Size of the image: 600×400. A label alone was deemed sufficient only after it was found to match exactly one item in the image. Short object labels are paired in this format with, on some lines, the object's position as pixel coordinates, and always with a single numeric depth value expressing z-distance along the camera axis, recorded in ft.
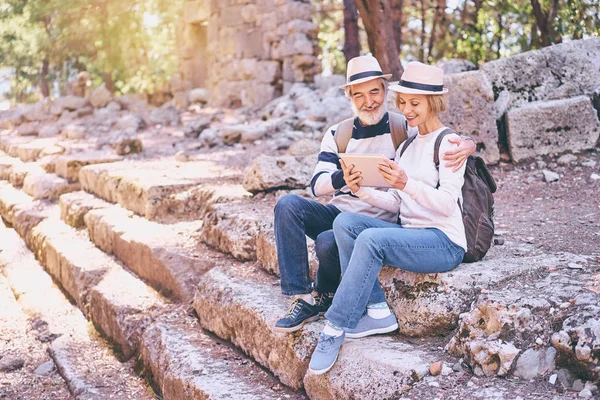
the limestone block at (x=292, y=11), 46.52
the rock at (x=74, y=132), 45.91
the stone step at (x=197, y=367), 13.05
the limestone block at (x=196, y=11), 53.26
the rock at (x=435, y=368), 10.72
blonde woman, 11.55
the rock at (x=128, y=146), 35.06
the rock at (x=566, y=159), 22.16
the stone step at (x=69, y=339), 16.34
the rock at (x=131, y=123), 46.52
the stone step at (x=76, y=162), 32.65
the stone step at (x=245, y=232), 17.03
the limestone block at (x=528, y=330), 10.16
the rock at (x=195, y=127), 39.34
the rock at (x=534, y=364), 10.25
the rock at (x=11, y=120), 56.95
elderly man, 13.14
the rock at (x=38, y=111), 56.80
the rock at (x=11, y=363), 18.08
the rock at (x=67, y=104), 56.70
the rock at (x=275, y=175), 21.36
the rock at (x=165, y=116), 47.06
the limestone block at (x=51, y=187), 32.19
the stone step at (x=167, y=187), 23.18
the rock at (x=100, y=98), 56.70
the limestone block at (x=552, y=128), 22.52
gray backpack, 12.16
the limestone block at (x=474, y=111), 22.86
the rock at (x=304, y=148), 25.90
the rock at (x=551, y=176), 21.16
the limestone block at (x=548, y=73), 24.07
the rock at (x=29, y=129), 51.60
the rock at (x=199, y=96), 52.47
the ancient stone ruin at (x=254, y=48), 46.70
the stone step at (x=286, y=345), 10.96
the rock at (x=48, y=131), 49.42
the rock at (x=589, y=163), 21.70
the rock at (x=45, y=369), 17.94
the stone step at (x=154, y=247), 18.80
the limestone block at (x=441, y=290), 11.87
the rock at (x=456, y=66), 28.50
